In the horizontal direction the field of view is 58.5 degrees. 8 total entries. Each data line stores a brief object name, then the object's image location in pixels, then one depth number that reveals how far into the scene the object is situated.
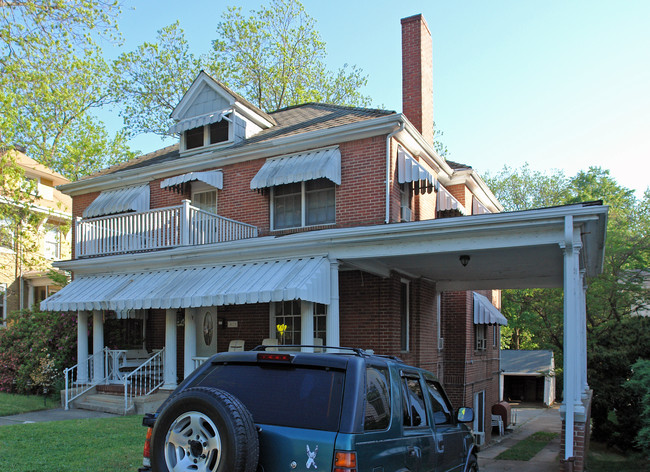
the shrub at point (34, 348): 15.59
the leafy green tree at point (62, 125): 19.81
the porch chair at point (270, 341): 13.39
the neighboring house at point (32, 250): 23.00
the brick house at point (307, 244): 10.81
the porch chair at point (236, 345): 14.20
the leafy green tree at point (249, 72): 32.66
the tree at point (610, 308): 15.42
